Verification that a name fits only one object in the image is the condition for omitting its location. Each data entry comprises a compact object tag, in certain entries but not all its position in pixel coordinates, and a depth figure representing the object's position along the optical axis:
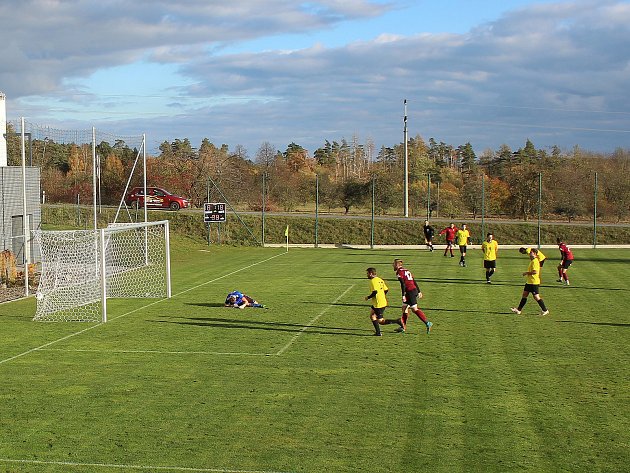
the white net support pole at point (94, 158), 31.70
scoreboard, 48.72
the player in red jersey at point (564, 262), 30.39
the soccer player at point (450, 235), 41.88
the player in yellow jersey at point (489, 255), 30.69
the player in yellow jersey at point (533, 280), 23.08
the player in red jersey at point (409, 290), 20.21
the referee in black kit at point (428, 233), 45.91
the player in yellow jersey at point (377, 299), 19.66
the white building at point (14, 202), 35.66
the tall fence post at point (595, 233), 51.14
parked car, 59.91
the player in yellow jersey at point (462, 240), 37.75
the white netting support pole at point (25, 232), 27.35
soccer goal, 24.52
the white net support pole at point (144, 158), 38.78
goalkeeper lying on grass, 25.06
